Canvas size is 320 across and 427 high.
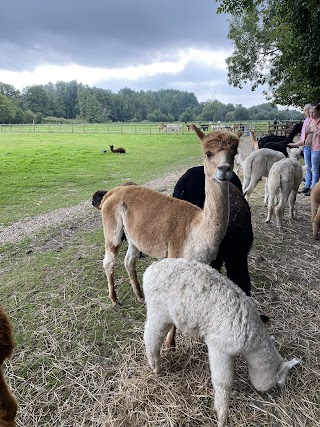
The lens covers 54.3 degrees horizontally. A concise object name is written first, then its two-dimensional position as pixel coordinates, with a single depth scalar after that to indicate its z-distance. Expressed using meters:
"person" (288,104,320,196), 6.54
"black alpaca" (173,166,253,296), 3.10
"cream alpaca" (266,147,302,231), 5.27
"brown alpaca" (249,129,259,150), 8.21
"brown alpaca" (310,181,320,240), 4.83
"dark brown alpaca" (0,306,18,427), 1.34
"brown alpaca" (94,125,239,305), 2.43
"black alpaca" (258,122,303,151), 7.06
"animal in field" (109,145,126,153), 19.08
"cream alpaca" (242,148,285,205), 6.36
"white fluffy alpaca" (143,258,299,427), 2.00
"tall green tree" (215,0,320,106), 5.47
